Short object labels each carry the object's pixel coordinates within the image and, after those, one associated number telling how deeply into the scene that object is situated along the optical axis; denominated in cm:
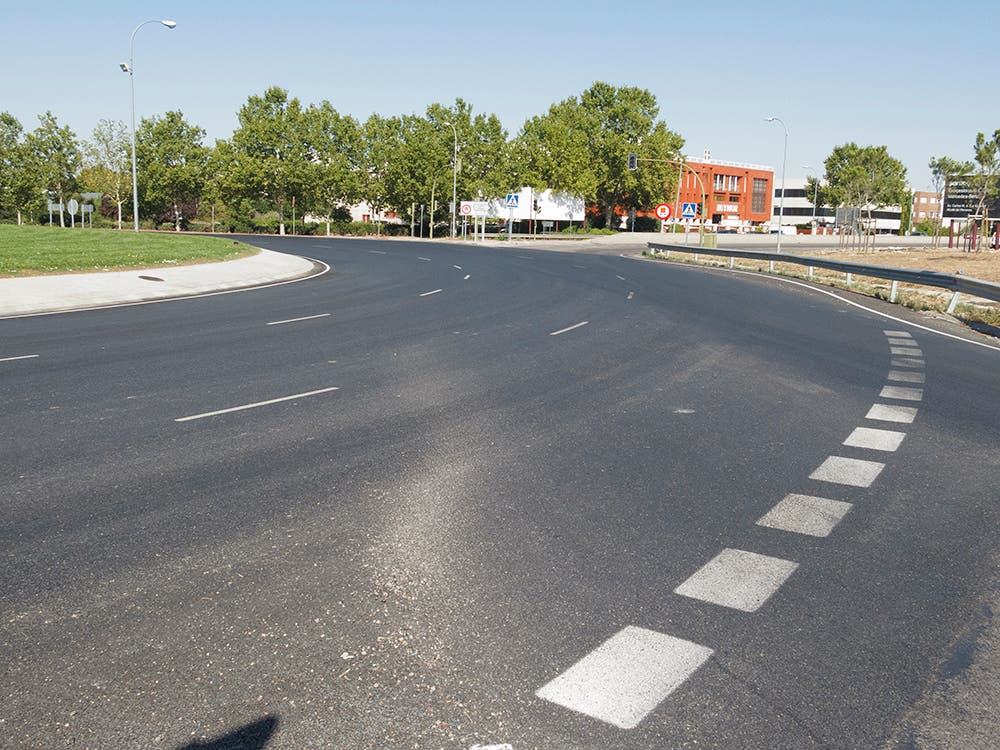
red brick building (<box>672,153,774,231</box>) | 13225
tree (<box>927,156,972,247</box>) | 6512
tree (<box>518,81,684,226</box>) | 9944
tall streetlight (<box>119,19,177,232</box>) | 4125
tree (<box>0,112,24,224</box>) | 8500
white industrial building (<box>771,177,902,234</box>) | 16550
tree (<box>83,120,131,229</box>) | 8581
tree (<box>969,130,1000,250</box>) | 6103
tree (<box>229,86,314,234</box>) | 7844
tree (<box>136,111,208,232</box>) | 8388
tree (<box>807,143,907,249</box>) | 12069
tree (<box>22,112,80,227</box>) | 8562
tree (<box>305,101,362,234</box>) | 8081
